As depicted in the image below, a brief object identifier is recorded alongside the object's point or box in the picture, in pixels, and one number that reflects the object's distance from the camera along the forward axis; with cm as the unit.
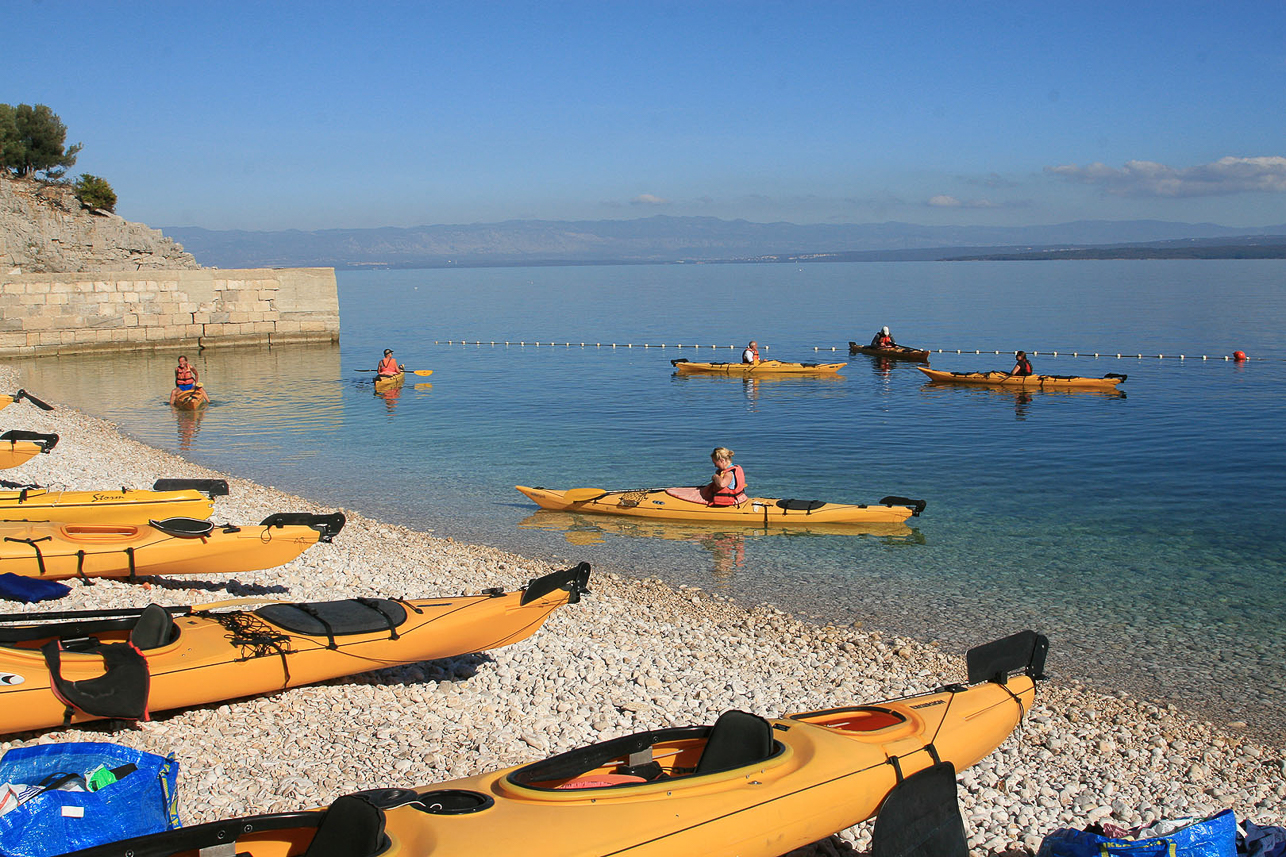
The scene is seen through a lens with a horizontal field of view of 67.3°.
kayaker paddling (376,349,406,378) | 2620
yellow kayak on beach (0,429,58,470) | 1200
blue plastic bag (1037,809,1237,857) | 403
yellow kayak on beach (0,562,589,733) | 559
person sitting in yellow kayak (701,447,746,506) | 1199
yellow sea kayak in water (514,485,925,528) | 1196
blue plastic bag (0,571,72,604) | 788
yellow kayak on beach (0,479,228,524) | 948
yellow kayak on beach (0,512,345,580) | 808
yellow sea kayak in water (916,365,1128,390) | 2441
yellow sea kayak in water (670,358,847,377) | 2739
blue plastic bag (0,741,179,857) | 394
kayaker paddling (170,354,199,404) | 2175
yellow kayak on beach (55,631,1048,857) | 369
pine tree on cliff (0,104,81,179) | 3441
